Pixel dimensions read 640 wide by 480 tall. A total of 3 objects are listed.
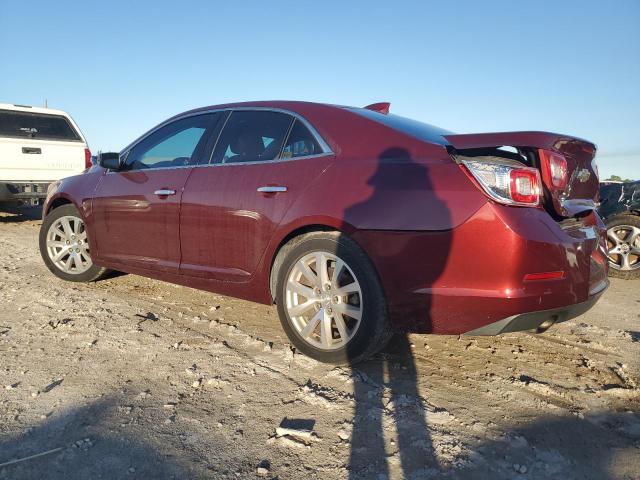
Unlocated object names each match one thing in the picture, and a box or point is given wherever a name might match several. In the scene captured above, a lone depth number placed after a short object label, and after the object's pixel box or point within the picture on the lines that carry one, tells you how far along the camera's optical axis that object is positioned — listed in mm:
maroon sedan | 2375
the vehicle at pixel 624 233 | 5902
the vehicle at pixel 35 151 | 7988
